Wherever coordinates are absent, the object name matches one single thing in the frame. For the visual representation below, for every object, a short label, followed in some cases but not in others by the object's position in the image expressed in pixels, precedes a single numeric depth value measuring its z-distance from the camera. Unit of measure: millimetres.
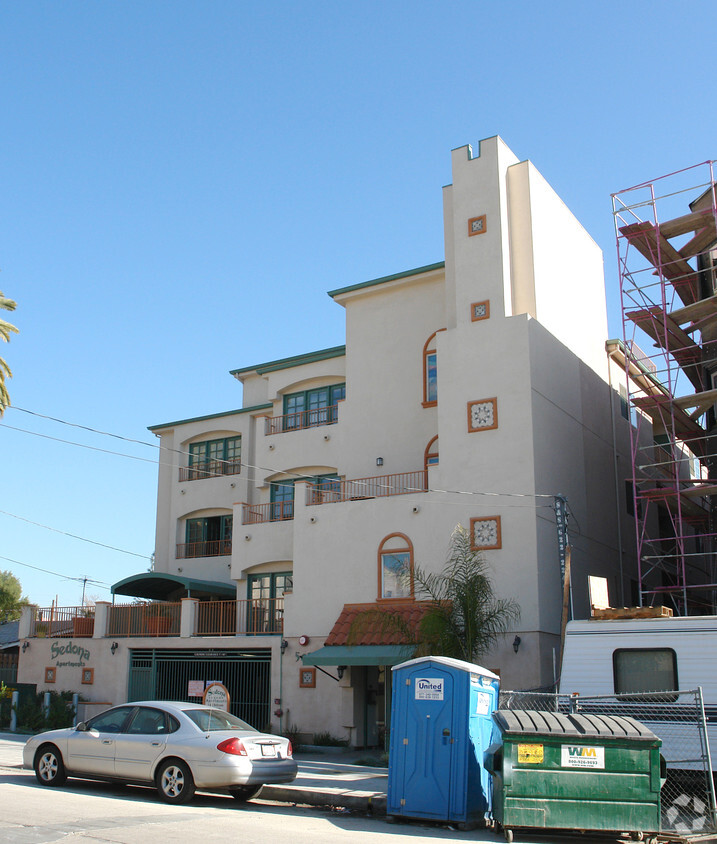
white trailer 13281
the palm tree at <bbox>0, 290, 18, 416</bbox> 28438
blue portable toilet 11570
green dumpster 10398
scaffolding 23766
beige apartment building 22516
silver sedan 12688
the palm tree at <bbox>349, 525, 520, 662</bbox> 19891
